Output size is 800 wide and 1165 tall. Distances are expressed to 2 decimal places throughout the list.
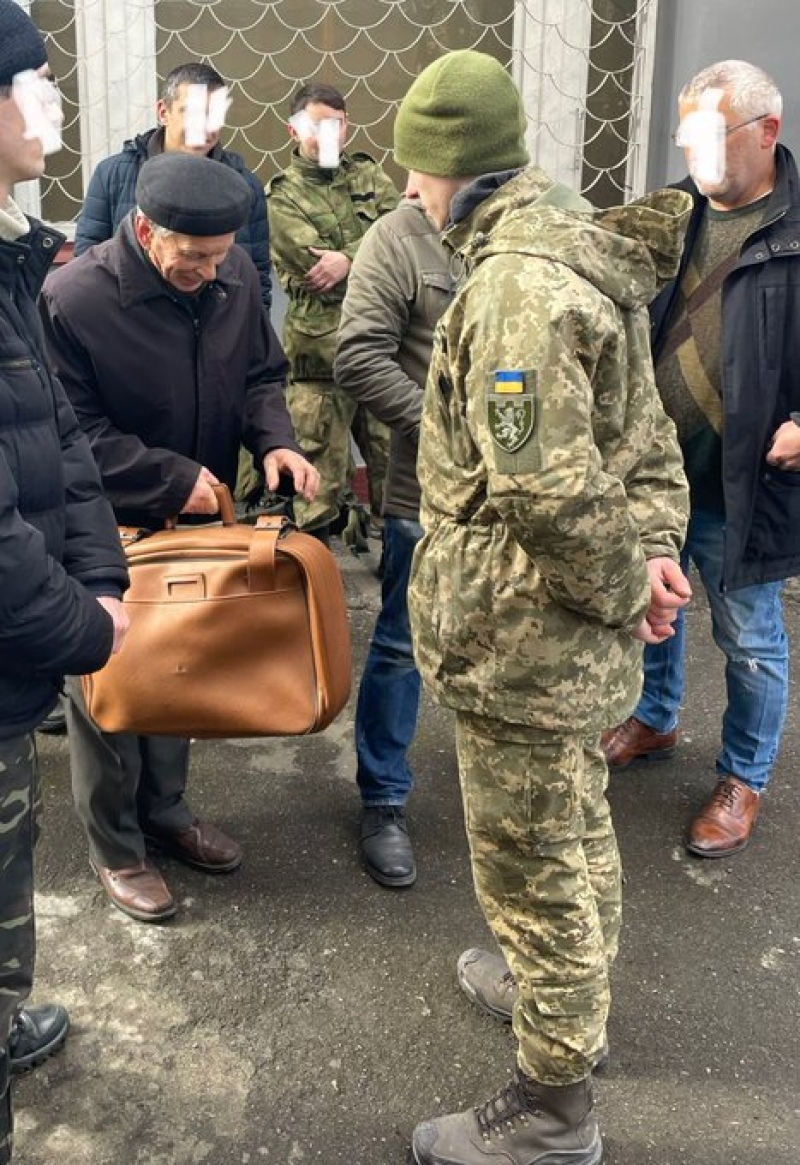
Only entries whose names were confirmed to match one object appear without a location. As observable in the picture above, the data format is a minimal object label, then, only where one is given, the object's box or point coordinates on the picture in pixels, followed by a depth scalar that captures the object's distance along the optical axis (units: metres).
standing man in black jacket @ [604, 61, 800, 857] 2.81
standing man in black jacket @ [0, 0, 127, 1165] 1.69
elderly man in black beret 2.50
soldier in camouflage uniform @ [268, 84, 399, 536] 4.57
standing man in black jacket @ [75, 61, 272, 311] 3.89
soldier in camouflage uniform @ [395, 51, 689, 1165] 1.69
